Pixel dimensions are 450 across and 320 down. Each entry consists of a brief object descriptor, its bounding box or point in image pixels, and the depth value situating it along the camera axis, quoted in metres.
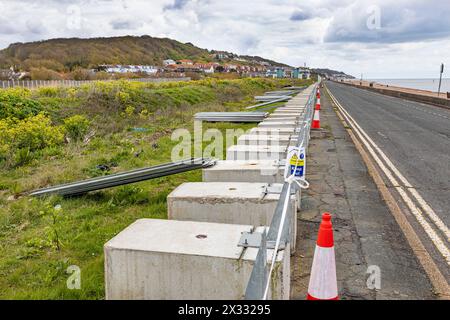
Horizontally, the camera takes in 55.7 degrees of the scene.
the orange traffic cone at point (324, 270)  3.18
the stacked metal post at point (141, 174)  7.10
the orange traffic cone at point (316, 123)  17.33
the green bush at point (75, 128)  15.05
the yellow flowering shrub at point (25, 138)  11.35
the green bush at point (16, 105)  15.88
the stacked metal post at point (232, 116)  18.44
